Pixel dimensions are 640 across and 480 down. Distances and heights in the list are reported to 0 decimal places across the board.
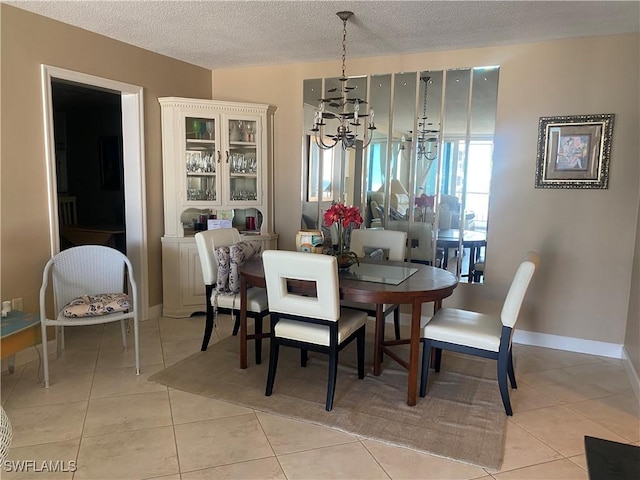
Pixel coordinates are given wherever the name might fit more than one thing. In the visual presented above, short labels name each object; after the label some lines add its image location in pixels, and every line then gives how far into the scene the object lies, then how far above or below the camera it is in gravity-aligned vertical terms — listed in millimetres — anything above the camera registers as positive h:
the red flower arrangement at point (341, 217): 2818 -166
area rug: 2326 -1273
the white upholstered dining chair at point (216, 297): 3174 -792
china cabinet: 4191 +112
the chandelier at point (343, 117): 2979 +566
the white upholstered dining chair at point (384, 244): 3643 -437
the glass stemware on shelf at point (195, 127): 4254 +580
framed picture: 3391 +347
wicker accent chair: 2889 -758
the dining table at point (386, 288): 2527 -560
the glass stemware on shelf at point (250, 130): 4434 +586
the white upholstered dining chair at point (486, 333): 2471 -818
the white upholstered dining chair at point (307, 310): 2447 -698
